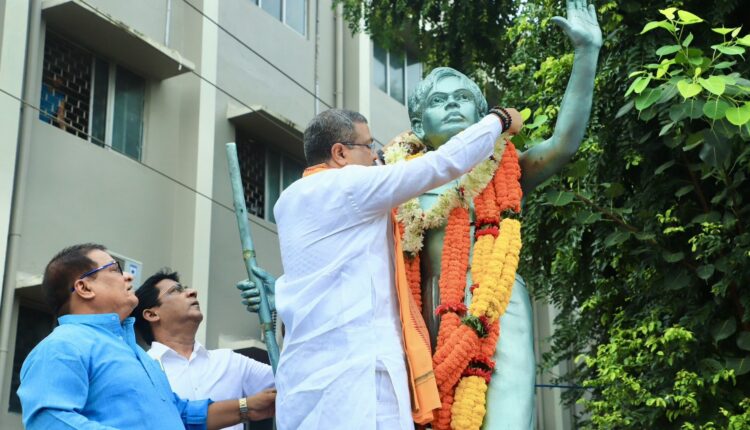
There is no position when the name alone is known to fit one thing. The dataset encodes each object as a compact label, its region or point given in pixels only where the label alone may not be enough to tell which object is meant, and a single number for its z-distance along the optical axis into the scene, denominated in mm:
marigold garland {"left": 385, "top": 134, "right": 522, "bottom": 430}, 3984
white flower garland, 4426
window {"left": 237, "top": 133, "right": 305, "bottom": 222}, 13609
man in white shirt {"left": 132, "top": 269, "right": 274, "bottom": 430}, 5133
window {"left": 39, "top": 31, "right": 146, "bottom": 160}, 11180
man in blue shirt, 3484
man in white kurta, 3562
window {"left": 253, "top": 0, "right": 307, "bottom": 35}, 15188
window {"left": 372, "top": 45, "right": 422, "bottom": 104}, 17531
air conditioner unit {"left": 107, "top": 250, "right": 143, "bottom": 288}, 11367
